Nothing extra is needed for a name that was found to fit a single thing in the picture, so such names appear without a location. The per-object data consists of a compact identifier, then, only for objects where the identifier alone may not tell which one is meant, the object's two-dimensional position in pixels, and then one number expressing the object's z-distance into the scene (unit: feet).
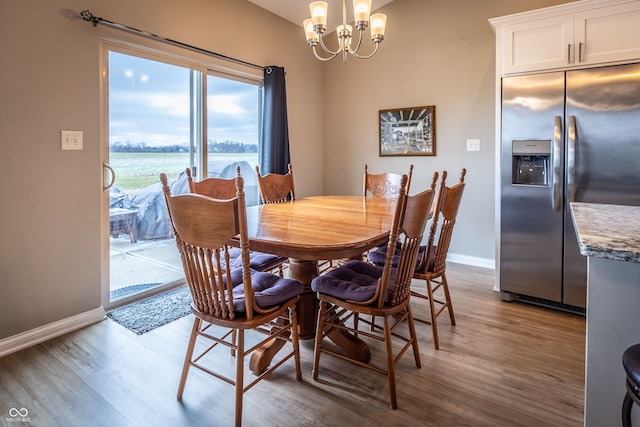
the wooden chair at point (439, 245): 6.89
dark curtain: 12.35
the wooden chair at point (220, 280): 4.60
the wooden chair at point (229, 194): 7.70
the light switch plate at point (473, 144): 12.24
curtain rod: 7.86
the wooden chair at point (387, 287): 5.30
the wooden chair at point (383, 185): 10.74
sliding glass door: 8.93
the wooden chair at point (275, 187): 9.97
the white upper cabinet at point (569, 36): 8.03
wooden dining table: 5.02
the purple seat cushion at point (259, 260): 7.57
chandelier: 7.28
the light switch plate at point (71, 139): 7.66
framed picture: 13.06
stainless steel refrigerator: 8.02
